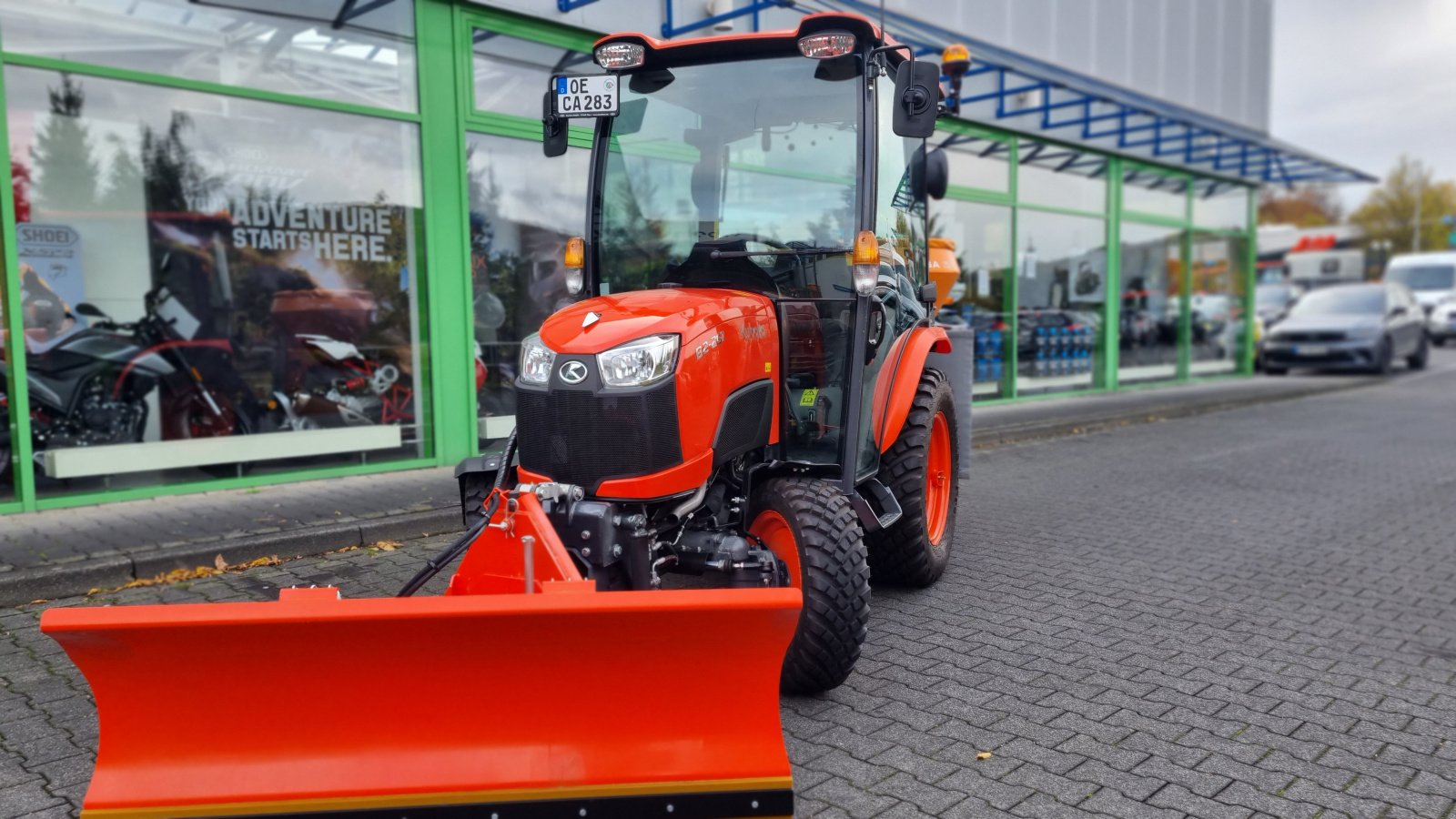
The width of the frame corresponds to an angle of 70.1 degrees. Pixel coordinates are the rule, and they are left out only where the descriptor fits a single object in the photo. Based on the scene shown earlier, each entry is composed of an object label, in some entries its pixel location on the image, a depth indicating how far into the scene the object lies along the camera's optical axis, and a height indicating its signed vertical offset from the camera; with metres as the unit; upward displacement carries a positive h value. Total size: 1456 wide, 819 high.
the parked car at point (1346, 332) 18.66 -0.46
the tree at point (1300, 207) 69.50 +6.80
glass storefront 6.51 +0.62
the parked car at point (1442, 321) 29.83 -0.46
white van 29.97 +0.69
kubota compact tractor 2.45 -0.66
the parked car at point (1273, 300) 26.89 +0.22
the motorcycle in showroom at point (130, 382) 6.47 -0.37
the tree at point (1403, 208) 53.03 +5.08
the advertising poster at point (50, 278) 6.39 +0.30
